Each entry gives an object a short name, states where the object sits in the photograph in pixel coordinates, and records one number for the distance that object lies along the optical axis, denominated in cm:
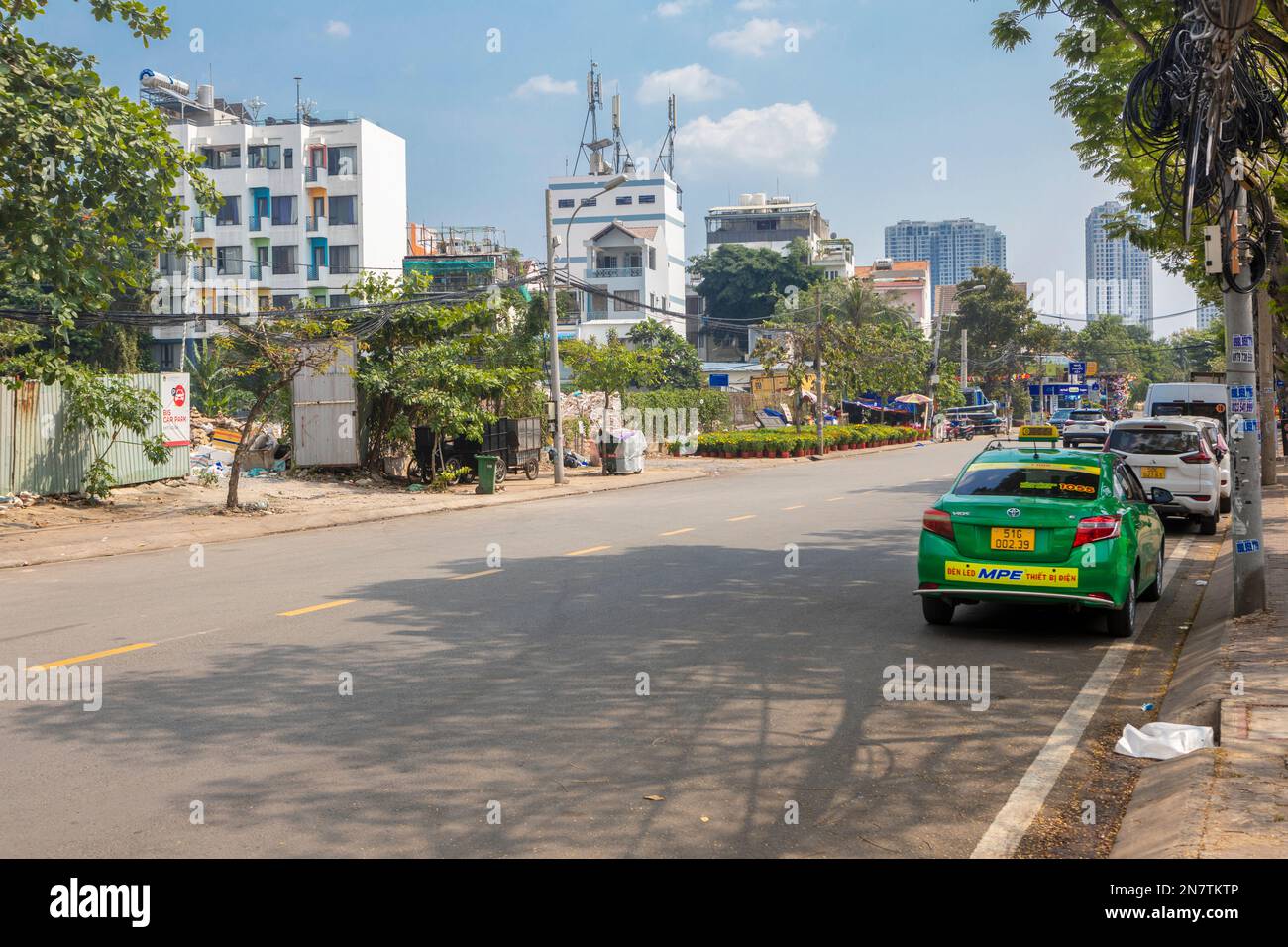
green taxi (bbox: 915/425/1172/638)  999
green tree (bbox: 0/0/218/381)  1766
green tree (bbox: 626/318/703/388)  7962
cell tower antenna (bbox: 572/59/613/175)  11588
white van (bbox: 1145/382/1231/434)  3103
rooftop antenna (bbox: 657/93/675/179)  12475
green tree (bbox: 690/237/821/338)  11775
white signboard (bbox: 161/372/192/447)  2633
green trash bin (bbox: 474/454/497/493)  2872
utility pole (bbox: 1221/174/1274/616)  1019
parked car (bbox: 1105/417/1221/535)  1830
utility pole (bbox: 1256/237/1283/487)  2666
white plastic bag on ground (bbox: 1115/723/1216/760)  682
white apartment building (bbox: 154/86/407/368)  7075
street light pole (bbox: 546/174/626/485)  3166
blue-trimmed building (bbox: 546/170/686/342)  10419
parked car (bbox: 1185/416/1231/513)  2030
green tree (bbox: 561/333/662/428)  4288
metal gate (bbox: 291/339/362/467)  2955
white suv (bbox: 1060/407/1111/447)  2488
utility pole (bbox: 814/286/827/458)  4972
